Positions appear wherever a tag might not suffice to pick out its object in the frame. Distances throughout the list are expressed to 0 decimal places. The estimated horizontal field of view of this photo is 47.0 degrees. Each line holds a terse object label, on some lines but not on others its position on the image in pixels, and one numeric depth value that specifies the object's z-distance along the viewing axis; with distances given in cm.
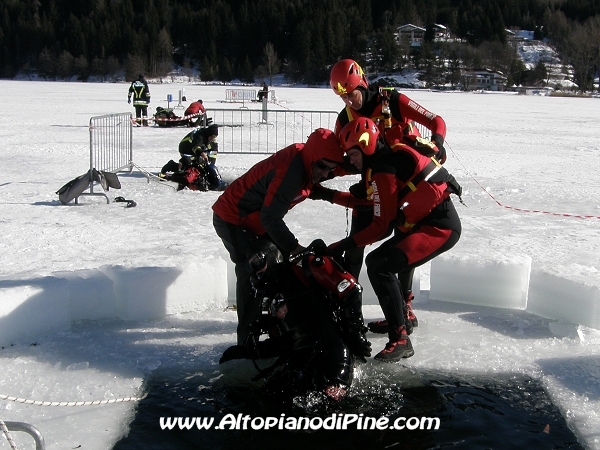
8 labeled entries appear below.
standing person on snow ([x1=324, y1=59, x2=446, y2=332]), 496
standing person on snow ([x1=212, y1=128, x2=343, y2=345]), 413
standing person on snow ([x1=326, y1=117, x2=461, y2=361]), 421
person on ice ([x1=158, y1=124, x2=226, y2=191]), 1099
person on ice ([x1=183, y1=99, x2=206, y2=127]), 1918
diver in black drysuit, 385
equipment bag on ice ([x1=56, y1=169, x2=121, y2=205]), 938
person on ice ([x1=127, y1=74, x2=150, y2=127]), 2066
